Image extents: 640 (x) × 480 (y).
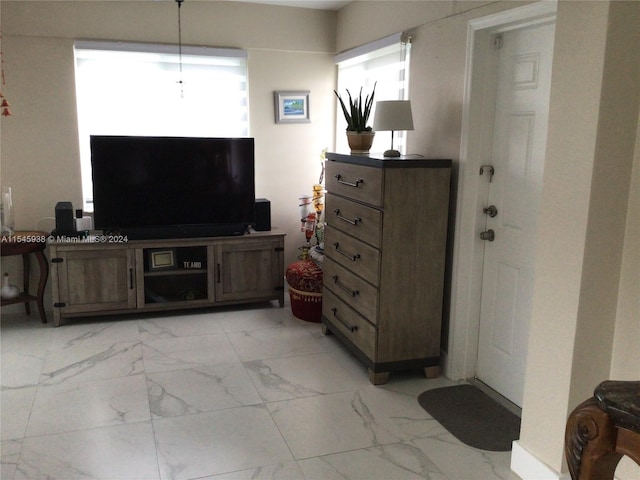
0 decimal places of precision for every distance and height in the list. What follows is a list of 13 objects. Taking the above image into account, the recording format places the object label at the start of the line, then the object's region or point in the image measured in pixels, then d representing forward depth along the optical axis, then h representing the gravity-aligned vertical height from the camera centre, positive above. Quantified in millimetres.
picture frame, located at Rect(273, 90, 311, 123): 4738 +315
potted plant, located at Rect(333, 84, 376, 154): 3572 +86
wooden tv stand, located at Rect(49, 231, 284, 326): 3990 -992
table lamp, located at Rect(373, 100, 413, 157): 3178 +163
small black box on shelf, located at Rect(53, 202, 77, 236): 3983 -584
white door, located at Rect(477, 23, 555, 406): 2740 -271
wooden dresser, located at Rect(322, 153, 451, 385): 3010 -631
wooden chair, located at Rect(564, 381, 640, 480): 1165 -605
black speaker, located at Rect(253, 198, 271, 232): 4508 -583
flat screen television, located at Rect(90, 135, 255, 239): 4066 -333
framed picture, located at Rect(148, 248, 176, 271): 4254 -898
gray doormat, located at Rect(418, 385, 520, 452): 2639 -1369
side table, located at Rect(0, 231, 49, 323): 3824 -789
